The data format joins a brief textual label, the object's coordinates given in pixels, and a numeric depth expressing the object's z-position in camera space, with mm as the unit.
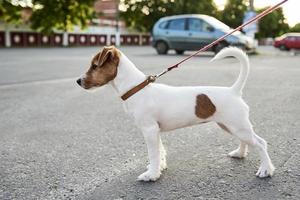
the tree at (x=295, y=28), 90194
